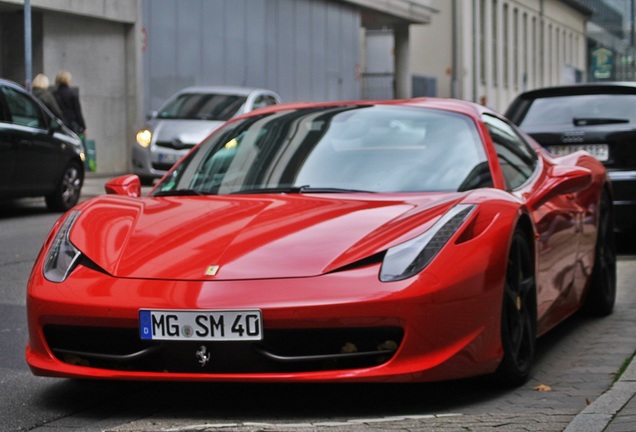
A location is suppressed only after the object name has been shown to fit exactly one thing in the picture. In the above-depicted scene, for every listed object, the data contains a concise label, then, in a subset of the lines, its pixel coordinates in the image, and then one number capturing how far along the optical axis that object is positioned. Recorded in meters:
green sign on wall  60.59
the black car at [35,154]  14.96
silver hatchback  21.31
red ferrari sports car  4.78
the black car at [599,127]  11.17
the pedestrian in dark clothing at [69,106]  22.19
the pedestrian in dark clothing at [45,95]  20.92
